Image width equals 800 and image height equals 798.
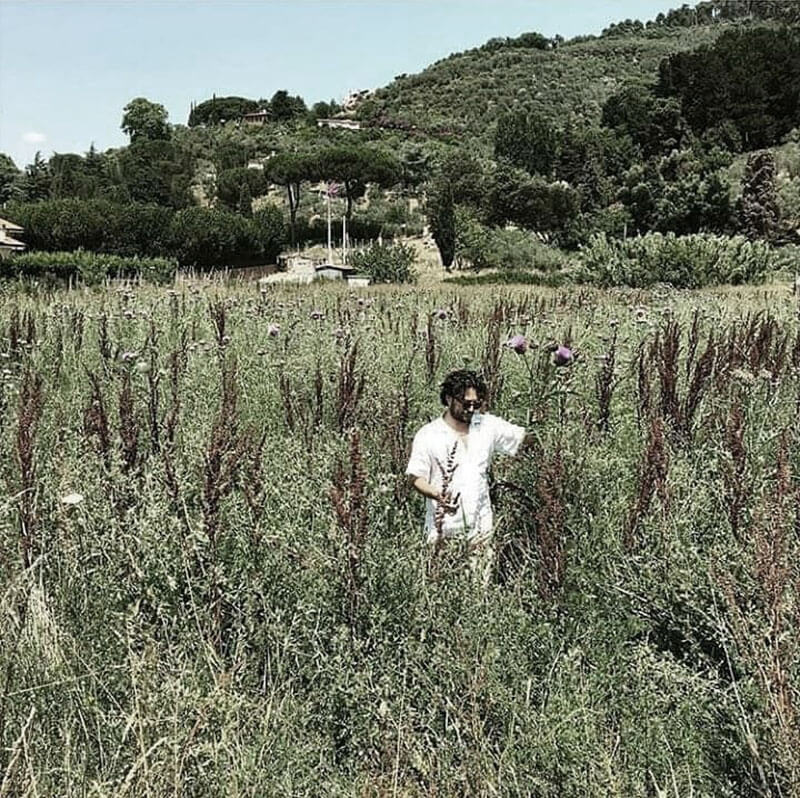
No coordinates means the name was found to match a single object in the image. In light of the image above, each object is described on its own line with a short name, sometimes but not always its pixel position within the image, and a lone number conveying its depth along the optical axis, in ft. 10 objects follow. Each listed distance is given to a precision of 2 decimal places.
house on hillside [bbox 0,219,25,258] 111.38
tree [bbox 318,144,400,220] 159.22
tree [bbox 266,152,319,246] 159.12
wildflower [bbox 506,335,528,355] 12.57
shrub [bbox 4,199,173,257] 131.34
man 10.44
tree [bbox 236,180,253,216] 161.07
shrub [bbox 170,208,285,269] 130.82
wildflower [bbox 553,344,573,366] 11.95
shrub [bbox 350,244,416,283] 85.61
